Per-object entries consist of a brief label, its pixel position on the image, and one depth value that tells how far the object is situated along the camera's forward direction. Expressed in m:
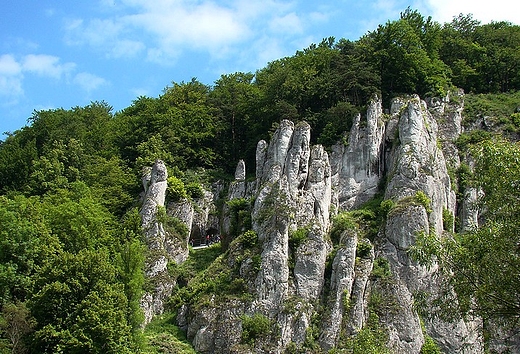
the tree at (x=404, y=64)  54.75
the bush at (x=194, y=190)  48.12
